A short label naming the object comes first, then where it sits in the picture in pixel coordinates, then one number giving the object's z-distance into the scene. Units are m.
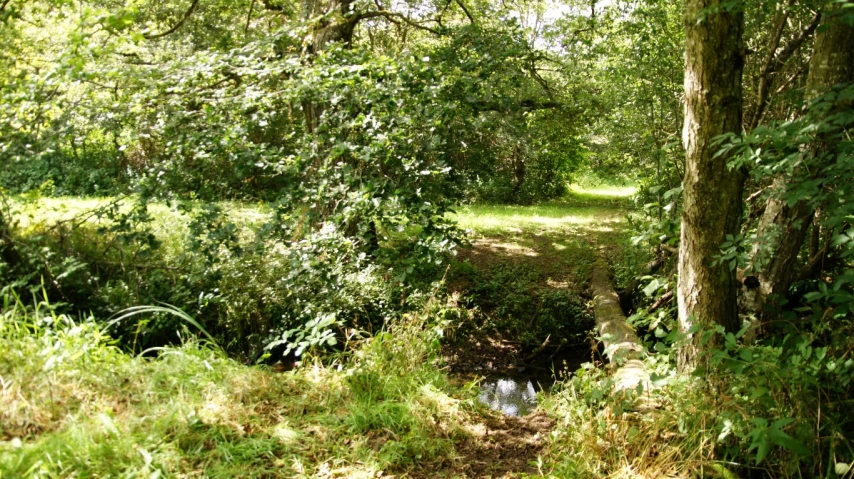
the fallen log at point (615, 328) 4.06
